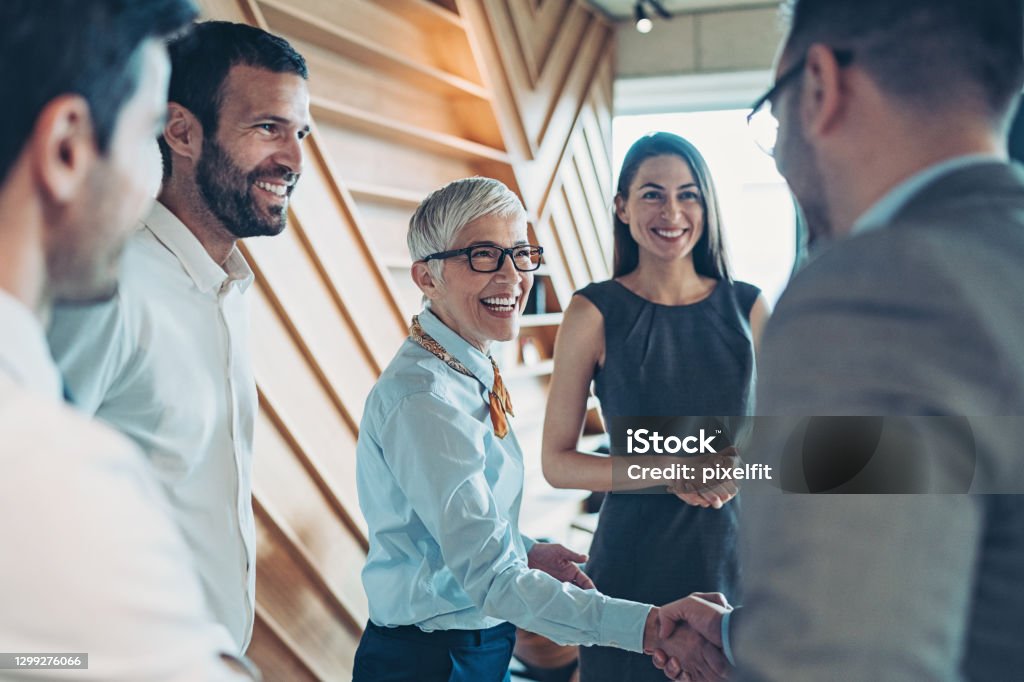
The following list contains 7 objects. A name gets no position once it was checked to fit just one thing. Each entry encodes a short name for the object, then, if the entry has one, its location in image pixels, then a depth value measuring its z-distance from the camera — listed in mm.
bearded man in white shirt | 1051
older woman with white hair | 1325
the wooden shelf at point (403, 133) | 2922
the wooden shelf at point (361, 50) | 2656
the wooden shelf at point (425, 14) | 3418
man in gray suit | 567
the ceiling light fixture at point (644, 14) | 4789
